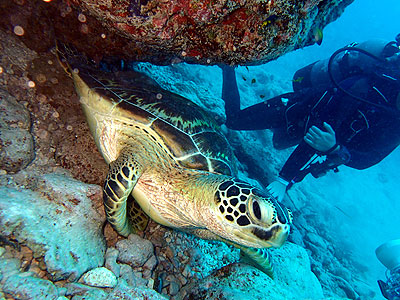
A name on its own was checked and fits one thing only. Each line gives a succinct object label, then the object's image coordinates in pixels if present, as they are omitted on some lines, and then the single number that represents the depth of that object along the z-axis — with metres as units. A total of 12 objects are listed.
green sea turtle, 0.55
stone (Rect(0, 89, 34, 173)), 0.54
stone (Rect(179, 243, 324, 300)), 0.62
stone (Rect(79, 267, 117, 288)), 0.47
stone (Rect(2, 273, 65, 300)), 0.37
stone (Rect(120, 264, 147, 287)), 0.54
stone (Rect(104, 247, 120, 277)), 0.54
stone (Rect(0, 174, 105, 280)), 0.43
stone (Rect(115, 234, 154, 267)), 0.59
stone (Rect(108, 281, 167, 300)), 0.43
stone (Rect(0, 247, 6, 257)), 0.41
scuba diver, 1.25
